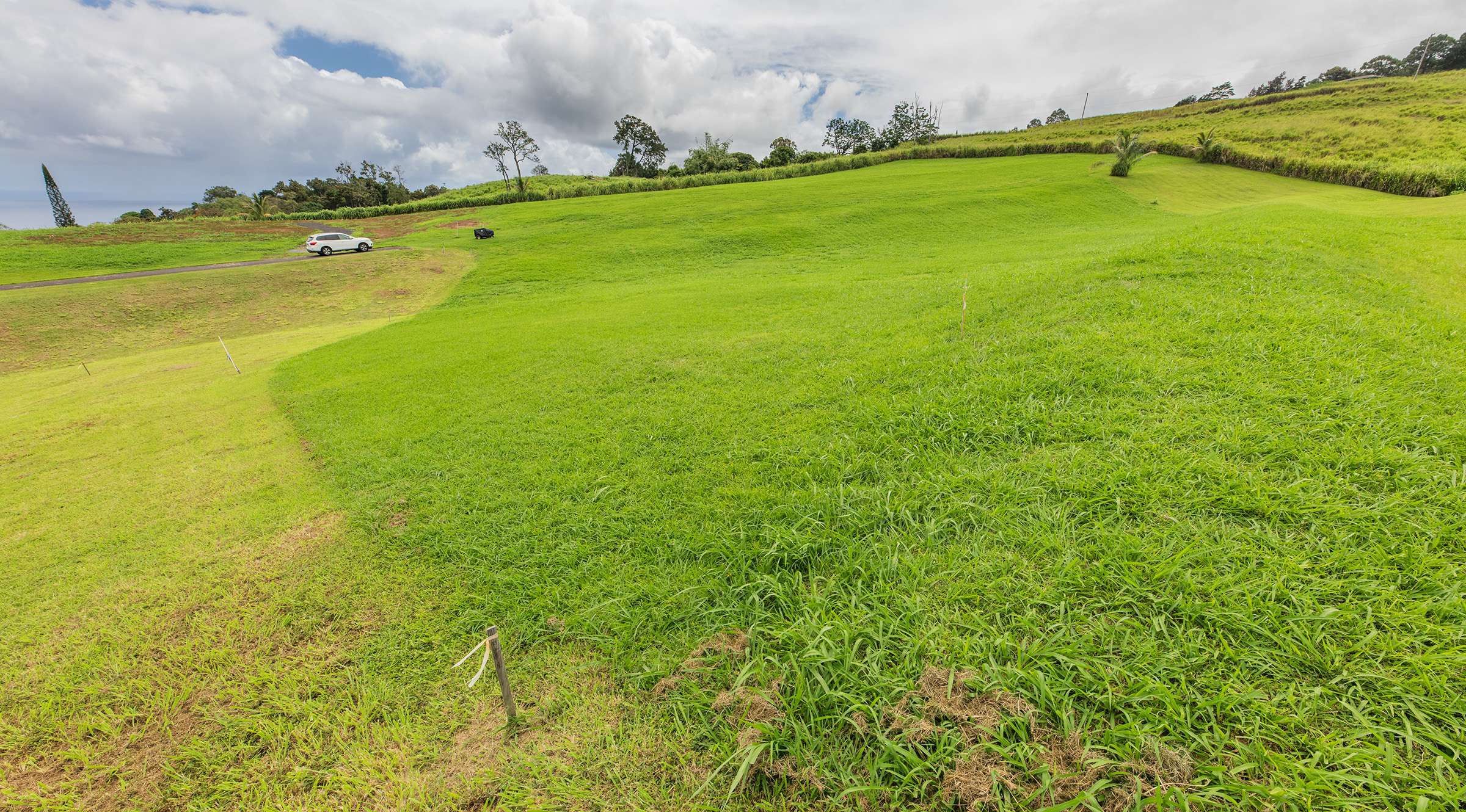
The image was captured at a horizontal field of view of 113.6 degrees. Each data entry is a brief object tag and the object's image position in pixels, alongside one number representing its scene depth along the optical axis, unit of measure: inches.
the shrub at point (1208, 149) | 1177.4
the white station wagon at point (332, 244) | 1061.8
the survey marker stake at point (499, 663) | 84.0
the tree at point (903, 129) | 2827.3
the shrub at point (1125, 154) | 1078.4
